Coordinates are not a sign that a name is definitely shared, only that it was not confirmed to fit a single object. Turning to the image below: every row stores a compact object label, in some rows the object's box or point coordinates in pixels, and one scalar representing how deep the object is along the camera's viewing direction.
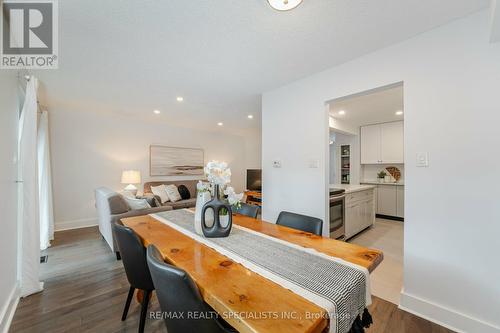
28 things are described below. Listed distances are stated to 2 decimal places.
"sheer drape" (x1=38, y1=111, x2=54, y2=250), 2.97
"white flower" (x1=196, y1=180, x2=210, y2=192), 1.38
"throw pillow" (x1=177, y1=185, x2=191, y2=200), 4.73
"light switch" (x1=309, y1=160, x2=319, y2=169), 2.39
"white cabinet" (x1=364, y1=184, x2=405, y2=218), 4.44
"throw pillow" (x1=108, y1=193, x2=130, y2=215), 2.59
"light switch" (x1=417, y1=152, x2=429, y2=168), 1.64
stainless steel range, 2.76
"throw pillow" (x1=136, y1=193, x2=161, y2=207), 3.52
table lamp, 4.05
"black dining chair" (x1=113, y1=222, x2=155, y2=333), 1.28
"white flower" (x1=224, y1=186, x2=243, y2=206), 1.36
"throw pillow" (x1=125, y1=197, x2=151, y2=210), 2.92
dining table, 0.62
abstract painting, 4.79
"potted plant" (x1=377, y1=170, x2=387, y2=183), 4.87
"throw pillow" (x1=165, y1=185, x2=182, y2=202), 4.45
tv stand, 5.32
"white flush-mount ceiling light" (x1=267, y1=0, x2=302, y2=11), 1.29
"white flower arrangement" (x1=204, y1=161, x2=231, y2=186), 1.35
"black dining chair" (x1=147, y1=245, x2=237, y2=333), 0.74
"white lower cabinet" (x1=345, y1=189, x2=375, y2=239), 3.18
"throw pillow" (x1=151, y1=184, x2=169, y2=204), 4.30
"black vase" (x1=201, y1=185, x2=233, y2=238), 1.32
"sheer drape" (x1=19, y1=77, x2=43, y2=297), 1.88
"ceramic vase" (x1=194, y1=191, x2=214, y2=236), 1.38
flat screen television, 5.50
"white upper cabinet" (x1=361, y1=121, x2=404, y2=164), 4.43
